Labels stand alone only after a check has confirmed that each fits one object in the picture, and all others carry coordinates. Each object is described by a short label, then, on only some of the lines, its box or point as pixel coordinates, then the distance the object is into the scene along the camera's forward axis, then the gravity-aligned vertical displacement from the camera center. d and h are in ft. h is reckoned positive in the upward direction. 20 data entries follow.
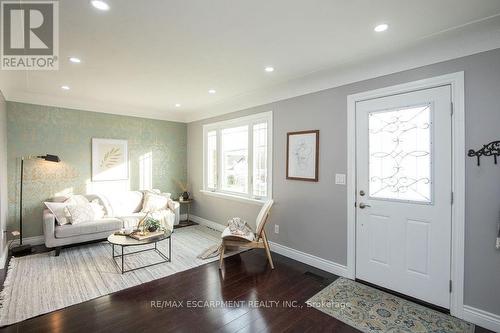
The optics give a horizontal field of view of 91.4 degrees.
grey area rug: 7.83 -4.41
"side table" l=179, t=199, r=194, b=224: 18.25 -3.03
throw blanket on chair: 10.65 -3.03
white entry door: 7.72 -0.92
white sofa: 11.65 -3.02
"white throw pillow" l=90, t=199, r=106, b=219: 13.41 -2.47
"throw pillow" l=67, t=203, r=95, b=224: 12.31 -2.47
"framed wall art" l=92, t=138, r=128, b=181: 15.31 +0.40
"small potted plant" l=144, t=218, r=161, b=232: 11.16 -2.77
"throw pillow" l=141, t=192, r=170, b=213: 15.43 -2.37
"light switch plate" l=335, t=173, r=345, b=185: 9.96 -0.50
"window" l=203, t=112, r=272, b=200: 13.56 +0.57
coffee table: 10.05 -3.20
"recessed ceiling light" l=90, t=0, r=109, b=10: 5.70 +3.82
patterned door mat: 6.94 -4.55
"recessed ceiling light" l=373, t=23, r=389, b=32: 6.72 +3.89
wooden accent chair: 10.62 -3.32
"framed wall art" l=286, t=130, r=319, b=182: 10.93 +0.50
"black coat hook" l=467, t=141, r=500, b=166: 6.77 +0.44
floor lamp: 11.94 -3.12
